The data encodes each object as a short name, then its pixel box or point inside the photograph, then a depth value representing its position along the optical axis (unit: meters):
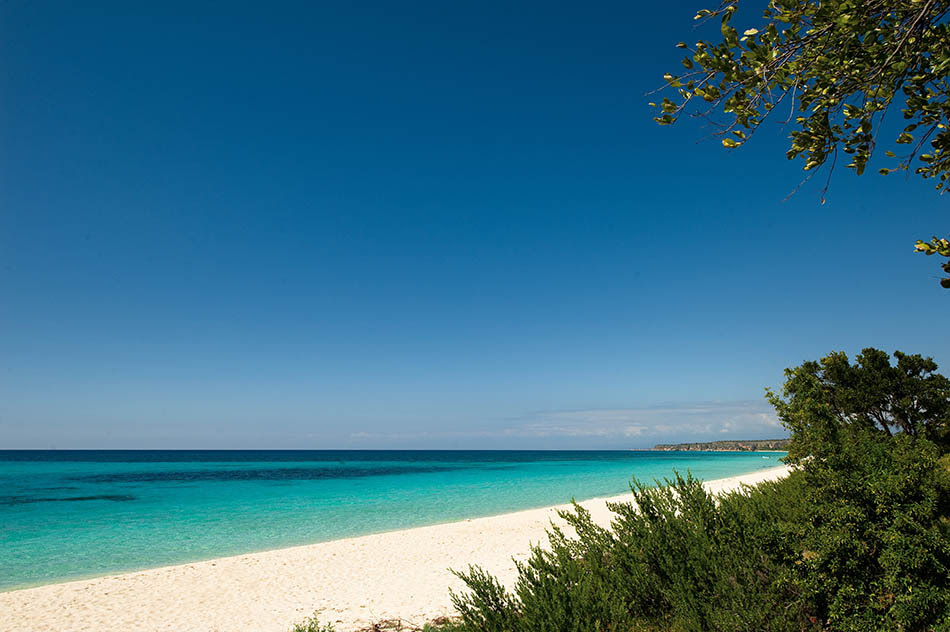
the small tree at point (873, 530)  3.90
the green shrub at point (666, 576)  4.14
